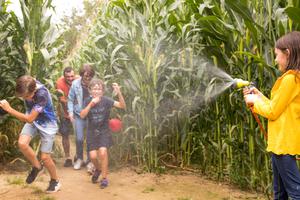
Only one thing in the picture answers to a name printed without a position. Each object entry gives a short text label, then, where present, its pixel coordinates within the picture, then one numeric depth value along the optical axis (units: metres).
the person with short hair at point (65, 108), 6.26
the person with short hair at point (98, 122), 4.76
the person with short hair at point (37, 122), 4.17
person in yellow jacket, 2.66
